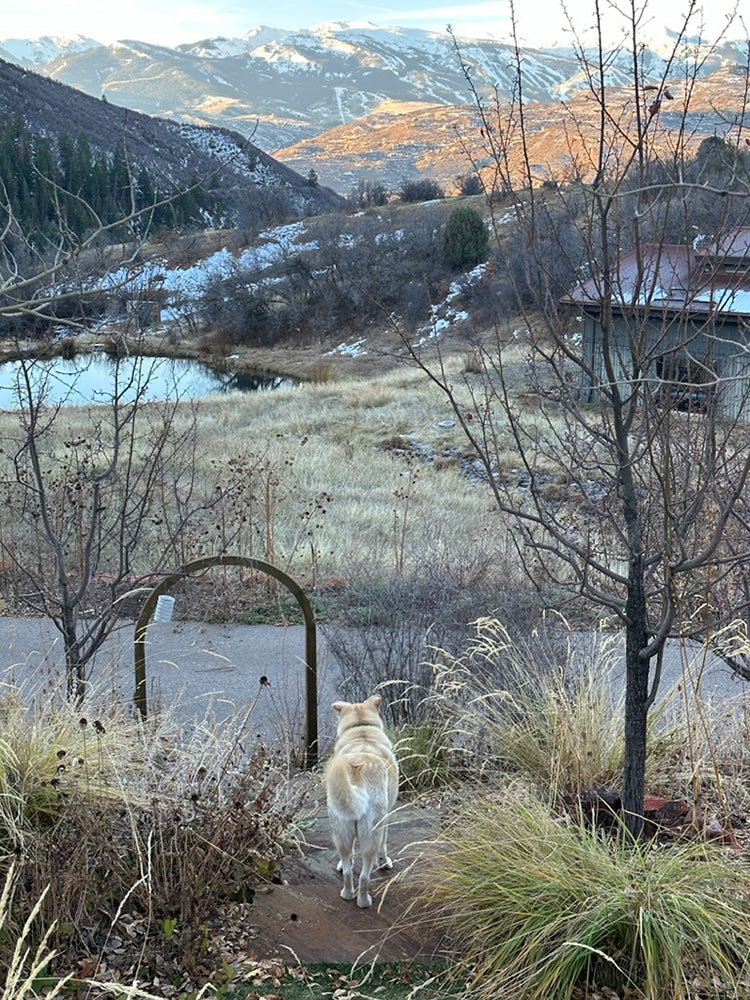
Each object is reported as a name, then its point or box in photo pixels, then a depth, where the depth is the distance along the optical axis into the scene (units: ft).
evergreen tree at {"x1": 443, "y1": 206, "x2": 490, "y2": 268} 150.41
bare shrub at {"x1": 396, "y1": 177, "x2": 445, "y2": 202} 214.90
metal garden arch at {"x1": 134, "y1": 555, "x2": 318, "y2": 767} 18.04
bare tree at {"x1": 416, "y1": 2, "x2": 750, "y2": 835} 10.62
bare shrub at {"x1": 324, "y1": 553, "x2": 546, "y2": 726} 21.56
